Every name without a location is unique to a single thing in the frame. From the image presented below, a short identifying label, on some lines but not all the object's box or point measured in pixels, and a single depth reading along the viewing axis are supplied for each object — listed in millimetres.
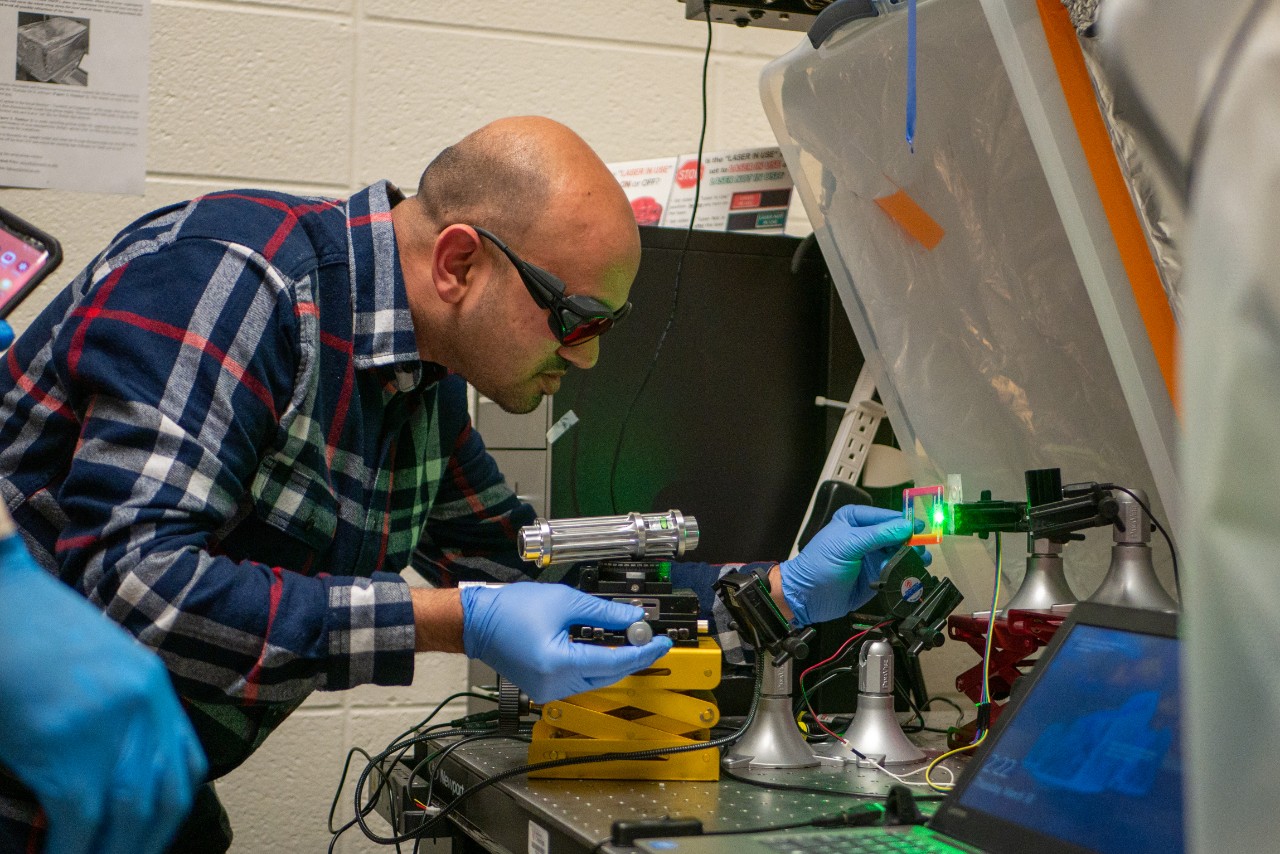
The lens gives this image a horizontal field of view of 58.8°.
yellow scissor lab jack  995
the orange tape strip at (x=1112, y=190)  854
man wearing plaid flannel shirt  1003
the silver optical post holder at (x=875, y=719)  1062
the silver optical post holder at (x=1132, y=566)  930
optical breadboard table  839
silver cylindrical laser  1047
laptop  651
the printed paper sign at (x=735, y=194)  1713
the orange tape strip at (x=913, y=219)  1217
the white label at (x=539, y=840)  846
